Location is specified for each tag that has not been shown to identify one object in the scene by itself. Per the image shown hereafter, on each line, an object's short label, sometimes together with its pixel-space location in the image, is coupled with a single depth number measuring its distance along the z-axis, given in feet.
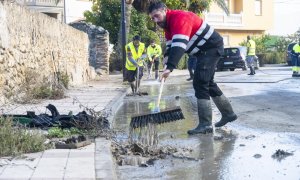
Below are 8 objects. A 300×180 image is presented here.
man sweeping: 22.65
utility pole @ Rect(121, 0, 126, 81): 67.28
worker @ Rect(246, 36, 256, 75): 75.36
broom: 21.88
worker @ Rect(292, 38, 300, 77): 66.22
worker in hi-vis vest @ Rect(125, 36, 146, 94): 45.42
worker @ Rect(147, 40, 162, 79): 70.79
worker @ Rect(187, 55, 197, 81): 66.95
